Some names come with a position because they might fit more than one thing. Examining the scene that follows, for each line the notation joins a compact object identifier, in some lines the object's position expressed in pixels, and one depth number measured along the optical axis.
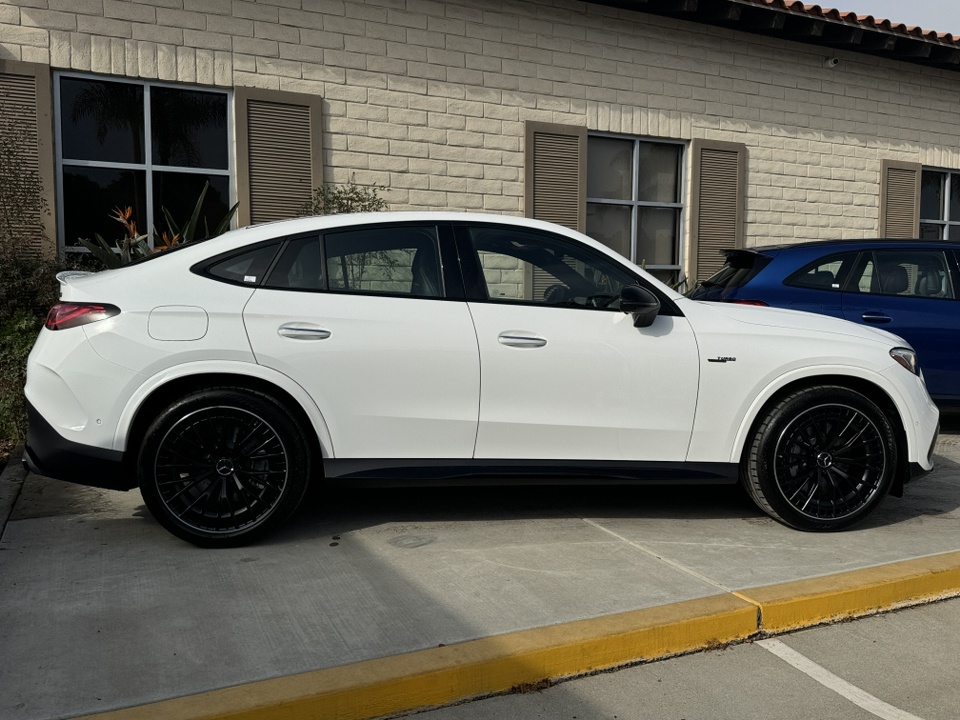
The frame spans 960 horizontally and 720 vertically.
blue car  7.11
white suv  4.18
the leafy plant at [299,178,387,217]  8.48
